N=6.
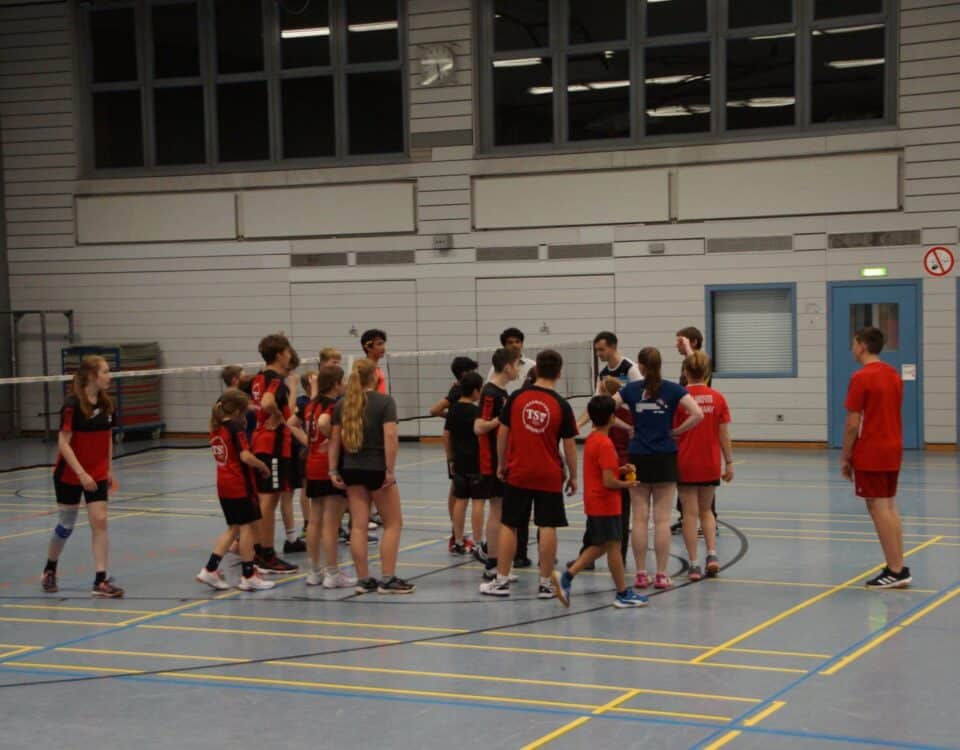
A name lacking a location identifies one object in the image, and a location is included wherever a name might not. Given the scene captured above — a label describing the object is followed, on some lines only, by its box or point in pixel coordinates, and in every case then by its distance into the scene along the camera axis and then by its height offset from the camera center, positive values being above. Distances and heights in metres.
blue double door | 20.34 -0.44
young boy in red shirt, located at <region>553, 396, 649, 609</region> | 9.17 -1.37
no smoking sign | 20.00 +0.63
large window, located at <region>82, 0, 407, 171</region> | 23.61 +4.28
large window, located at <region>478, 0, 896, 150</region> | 20.81 +3.90
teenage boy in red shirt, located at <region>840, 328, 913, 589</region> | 9.66 -1.06
